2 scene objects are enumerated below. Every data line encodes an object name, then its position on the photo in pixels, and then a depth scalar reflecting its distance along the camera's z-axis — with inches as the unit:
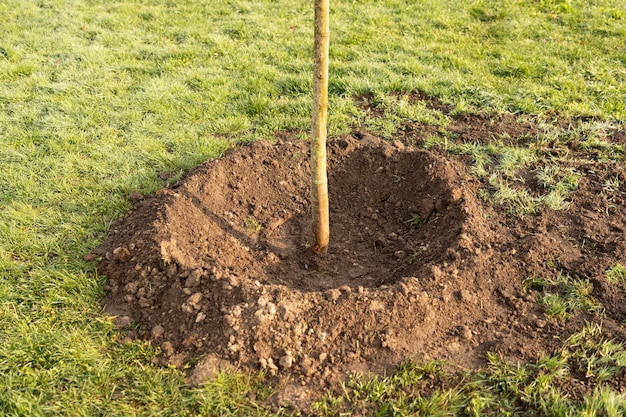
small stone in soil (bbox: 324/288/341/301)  127.5
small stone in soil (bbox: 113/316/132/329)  132.2
